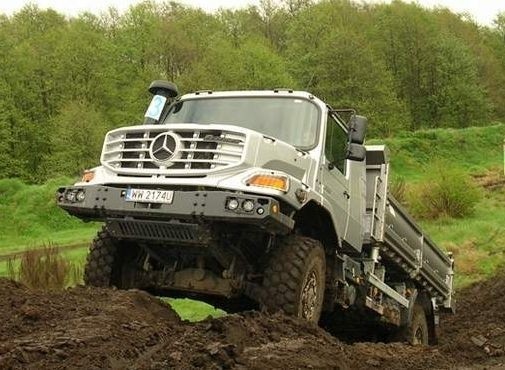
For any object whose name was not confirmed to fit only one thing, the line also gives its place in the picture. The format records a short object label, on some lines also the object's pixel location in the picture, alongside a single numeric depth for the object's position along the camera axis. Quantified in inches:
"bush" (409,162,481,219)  890.1
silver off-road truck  238.8
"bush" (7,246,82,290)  454.0
